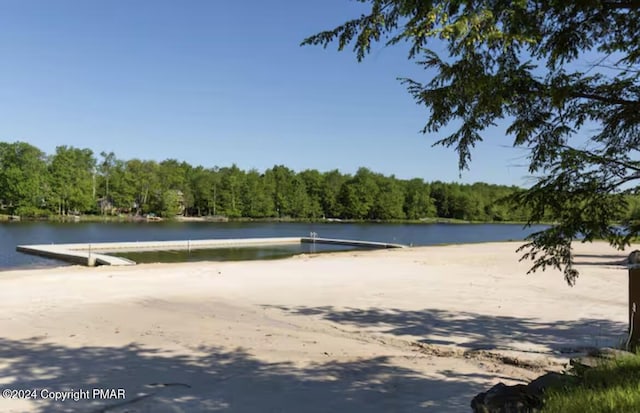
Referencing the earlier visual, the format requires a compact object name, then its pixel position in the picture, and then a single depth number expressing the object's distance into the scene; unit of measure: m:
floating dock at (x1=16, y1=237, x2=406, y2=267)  23.53
